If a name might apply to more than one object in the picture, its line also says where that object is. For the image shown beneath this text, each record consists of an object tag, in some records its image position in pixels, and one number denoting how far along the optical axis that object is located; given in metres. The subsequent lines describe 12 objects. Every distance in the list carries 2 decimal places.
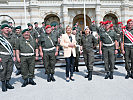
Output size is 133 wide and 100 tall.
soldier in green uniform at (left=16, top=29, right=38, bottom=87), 4.31
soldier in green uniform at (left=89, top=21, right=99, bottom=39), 10.20
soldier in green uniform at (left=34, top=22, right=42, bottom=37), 8.58
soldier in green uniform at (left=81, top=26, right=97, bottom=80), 4.81
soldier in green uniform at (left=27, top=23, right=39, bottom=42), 8.04
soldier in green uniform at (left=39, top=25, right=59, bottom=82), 4.74
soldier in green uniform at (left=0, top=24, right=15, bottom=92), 3.97
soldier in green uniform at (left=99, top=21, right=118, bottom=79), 4.77
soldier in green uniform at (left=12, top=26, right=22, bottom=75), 5.75
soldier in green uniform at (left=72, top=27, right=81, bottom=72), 5.86
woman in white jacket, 4.61
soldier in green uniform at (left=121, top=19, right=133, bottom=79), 4.66
